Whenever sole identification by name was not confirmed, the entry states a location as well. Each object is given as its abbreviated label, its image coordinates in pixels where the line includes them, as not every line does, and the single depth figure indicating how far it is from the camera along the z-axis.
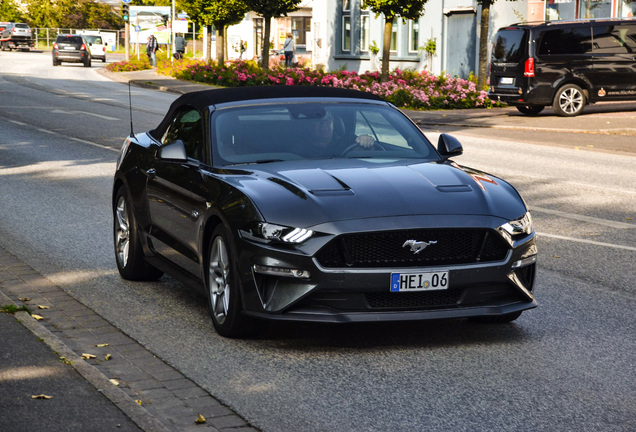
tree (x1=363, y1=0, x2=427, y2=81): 31.34
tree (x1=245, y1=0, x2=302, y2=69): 39.34
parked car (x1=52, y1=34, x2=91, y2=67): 60.03
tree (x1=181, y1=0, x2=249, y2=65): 45.66
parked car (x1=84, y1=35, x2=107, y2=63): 73.81
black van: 26.09
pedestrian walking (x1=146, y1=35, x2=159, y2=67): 60.84
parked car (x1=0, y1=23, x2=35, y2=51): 89.31
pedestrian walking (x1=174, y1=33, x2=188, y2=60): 66.06
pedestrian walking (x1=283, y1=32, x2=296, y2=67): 54.47
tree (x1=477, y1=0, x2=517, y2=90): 31.41
